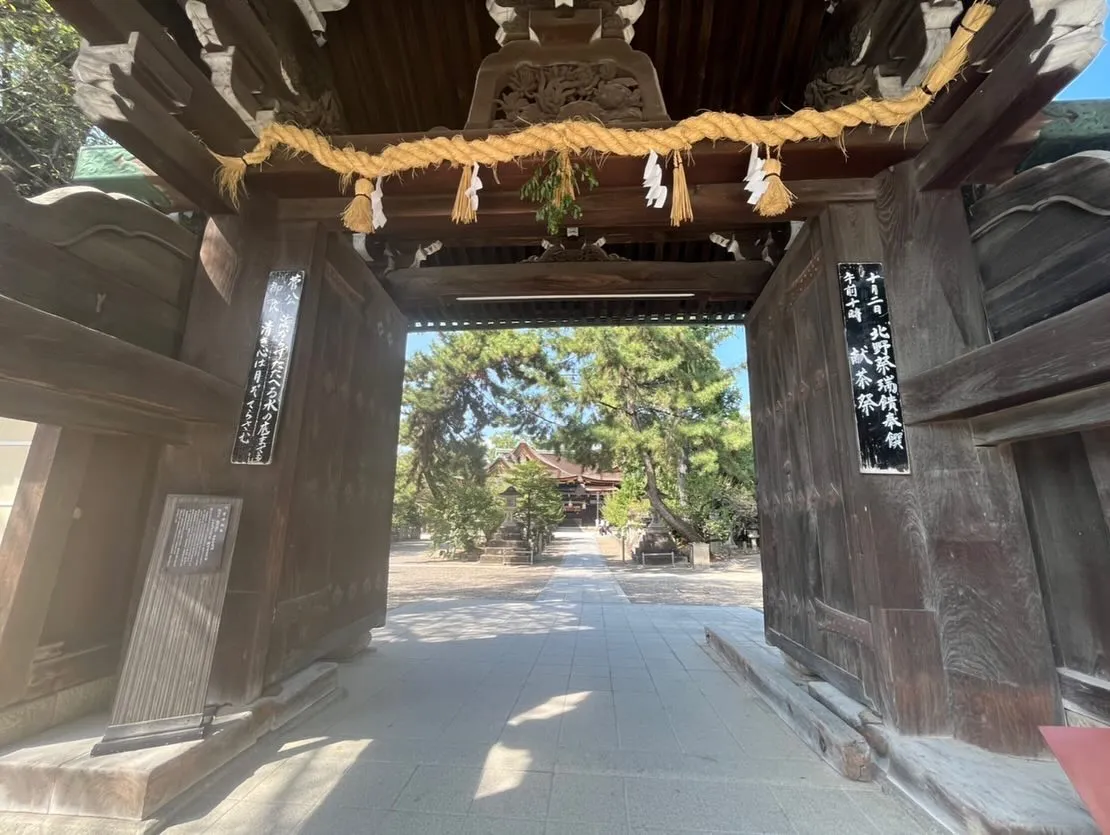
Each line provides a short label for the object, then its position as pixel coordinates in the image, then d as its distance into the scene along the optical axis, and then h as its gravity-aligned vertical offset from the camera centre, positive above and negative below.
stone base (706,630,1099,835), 1.72 -0.96
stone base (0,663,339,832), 1.96 -1.09
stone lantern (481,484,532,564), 16.19 -0.62
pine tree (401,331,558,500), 17.14 +4.79
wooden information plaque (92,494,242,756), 2.27 -0.56
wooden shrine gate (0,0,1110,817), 2.23 +1.01
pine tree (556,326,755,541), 16.48 +4.06
